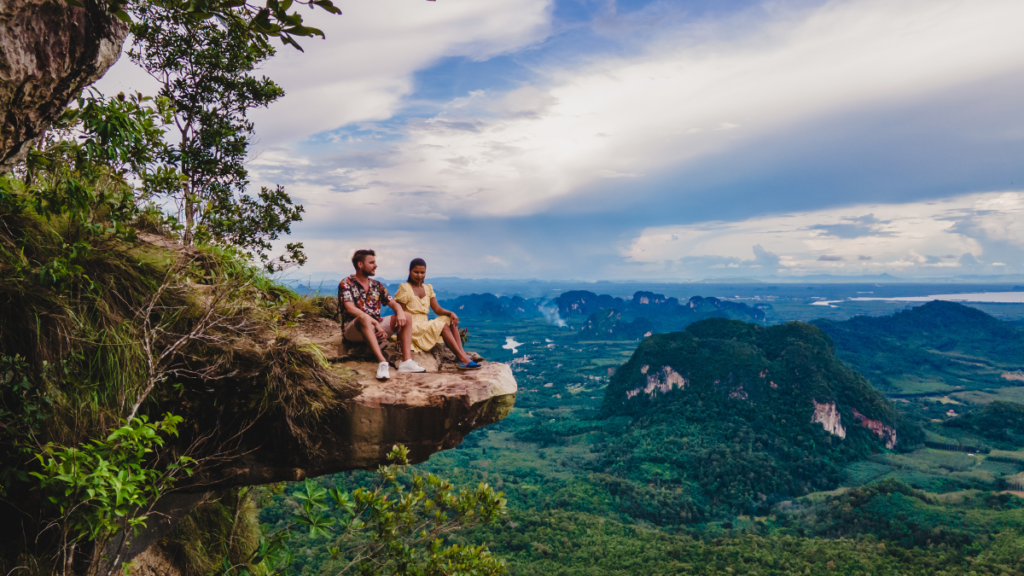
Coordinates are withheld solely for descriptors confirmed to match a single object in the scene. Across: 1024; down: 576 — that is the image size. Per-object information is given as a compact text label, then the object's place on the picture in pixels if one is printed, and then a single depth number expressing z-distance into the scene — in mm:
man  5762
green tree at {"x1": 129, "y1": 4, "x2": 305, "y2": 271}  8250
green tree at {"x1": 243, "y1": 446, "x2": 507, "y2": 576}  5980
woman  6340
